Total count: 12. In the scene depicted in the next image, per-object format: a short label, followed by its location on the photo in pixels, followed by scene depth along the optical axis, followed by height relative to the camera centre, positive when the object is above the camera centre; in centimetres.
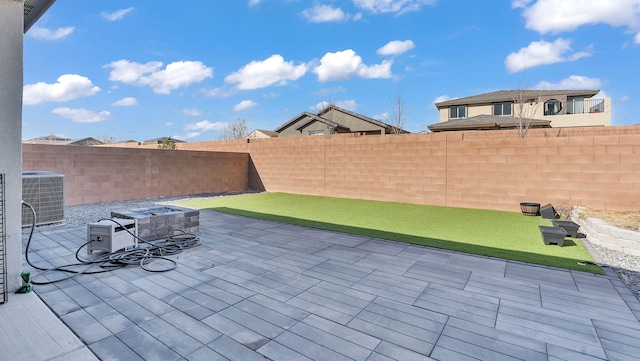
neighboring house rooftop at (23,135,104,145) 2884 +367
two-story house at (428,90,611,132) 1695 +437
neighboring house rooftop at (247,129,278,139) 2927 +442
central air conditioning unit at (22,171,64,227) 450 -30
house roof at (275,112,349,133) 1975 +412
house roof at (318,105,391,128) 1983 +447
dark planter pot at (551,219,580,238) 428 -66
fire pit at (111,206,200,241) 388 -57
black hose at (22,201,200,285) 287 -85
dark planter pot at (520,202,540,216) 612 -56
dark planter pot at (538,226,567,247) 387 -69
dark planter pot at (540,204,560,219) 583 -60
